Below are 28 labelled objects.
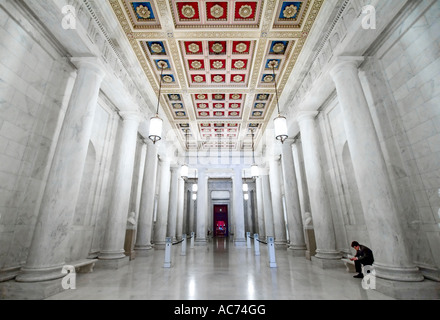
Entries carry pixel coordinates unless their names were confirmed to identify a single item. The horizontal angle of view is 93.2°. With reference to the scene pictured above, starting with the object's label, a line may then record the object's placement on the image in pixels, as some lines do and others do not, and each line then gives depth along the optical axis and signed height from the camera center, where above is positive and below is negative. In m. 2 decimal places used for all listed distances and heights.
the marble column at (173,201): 13.53 +1.68
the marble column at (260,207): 16.09 +1.33
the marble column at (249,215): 21.48 +1.05
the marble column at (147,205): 9.26 +0.97
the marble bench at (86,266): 5.47 -0.99
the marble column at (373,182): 3.83 +0.82
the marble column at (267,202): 13.86 +1.56
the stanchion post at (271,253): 6.01 -0.78
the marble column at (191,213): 21.41 +1.33
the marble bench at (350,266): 5.34 -1.04
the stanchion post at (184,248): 8.70 -0.86
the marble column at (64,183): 3.84 +0.90
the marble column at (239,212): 13.23 +0.86
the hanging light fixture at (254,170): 10.98 +2.77
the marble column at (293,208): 8.96 +0.72
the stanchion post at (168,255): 6.13 -0.80
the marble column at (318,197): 6.35 +0.86
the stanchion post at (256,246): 8.53 -0.82
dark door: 25.71 +0.60
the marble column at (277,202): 11.51 +1.29
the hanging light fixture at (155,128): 5.97 +2.74
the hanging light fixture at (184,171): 10.80 +2.78
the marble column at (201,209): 13.70 +1.10
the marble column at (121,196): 6.47 +1.02
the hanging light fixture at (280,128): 5.95 +2.66
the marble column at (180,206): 16.30 +1.59
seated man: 4.62 -0.73
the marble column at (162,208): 11.20 +1.01
